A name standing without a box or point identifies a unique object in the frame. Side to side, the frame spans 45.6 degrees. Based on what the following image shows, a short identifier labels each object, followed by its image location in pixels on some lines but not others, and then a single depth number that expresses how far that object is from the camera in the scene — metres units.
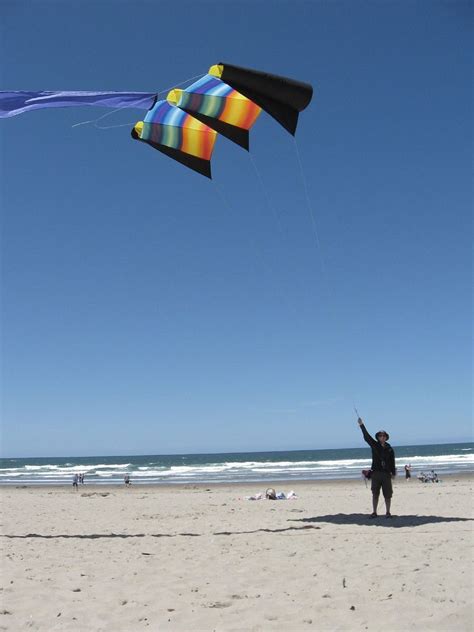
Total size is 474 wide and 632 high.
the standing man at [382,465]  8.86
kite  7.27
